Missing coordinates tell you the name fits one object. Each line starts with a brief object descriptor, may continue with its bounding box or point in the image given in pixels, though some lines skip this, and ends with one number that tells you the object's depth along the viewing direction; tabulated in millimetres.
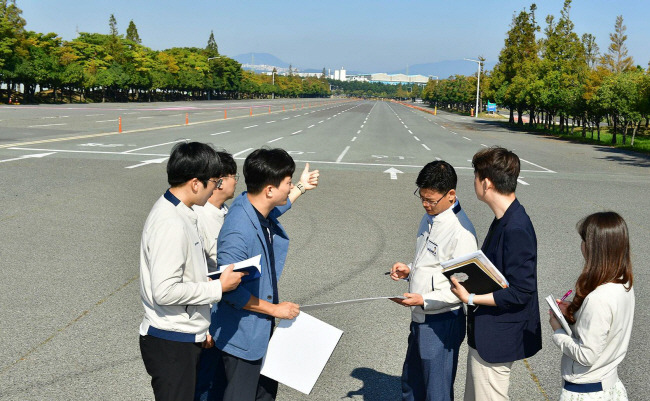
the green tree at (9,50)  46750
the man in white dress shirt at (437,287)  3074
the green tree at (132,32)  104812
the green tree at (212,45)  135225
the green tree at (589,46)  51006
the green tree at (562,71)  33862
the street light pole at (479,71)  65125
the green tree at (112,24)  97250
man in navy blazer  2873
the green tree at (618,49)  49969
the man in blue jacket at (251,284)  2771
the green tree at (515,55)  49125
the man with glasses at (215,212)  3680
